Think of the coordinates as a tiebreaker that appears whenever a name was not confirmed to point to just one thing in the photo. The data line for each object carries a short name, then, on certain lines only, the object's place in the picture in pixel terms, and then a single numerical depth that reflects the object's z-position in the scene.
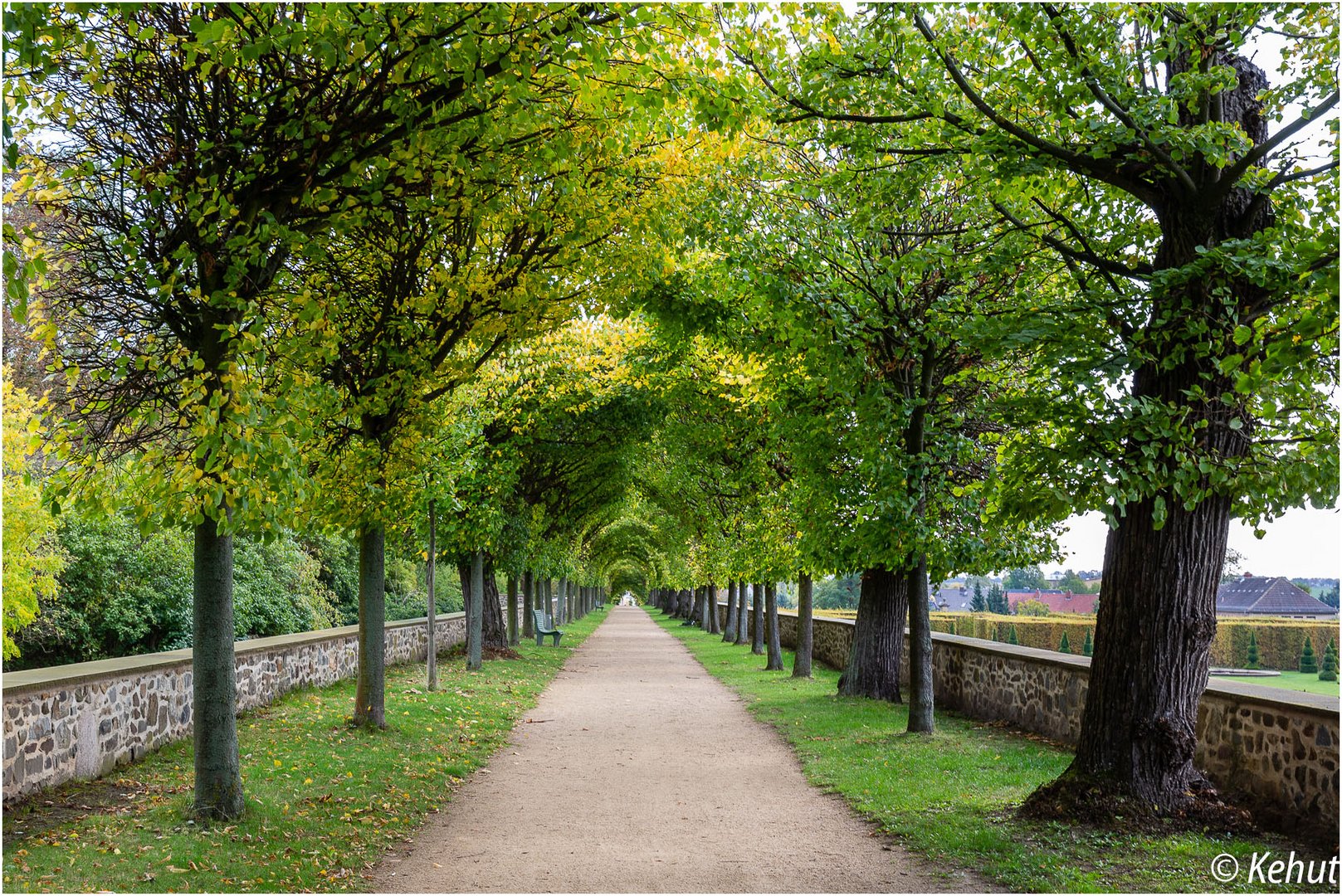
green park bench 31.94
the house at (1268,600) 62.97
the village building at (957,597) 132.75
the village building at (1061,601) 85.38
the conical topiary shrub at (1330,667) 33.56
